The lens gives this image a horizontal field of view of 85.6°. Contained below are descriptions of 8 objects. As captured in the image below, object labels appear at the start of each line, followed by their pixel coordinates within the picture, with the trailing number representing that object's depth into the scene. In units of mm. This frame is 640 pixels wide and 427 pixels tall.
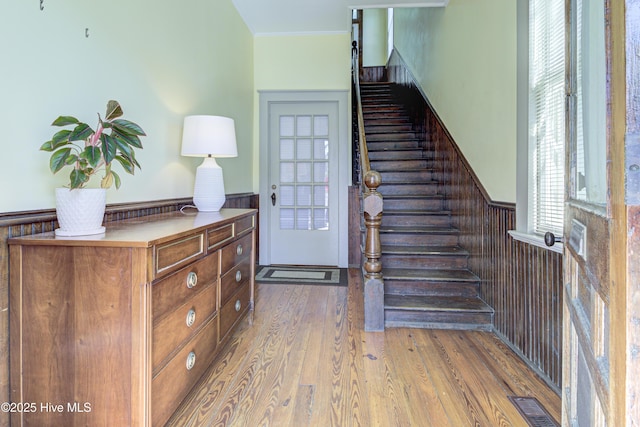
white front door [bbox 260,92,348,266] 4332
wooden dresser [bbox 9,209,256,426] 1152
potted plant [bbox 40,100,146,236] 1166
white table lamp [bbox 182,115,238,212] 2236
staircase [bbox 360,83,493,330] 2447
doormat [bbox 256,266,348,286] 3555
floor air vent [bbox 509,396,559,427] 1428
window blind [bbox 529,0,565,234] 1696
